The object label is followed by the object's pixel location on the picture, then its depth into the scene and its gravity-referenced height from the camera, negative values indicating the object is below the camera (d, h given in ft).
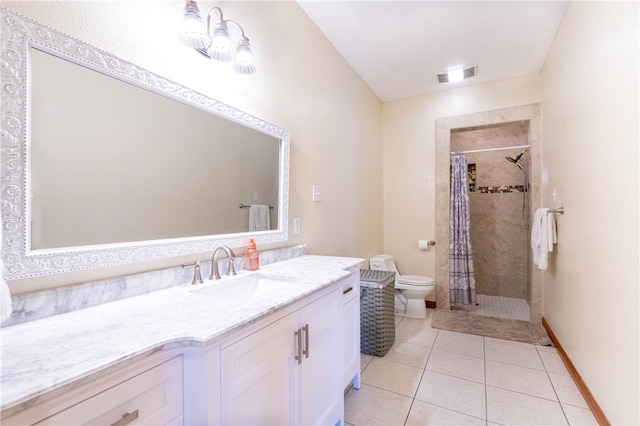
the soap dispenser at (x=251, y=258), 4.91 -0.71
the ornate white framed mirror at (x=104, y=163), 2.70 +0.64
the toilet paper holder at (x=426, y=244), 10.87 -1.07
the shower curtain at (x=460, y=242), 10.55 -0.98
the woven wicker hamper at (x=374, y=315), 7.20 -2.51
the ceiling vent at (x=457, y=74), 9.26 +4.69
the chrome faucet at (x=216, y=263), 4.31 -0.70
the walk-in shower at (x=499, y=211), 12.10 +0.19
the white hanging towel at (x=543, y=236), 7.46 -0.56
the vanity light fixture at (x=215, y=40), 3.80 +2.54
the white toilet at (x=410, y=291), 9.49 -2.50
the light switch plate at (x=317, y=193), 7.18 +0.59
